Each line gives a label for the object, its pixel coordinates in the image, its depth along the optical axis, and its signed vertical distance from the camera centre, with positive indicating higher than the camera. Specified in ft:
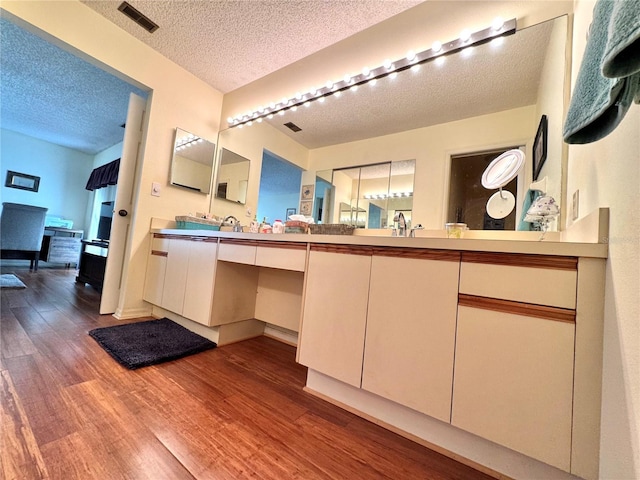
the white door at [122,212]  7.45 +0.61
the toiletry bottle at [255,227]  6.93 +0.50
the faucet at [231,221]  7.93 +0.71
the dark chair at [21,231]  13.00 -0.50
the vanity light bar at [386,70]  4.58 +4.30
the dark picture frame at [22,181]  14.62 +2.49
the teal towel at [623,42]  1.10 +1.11
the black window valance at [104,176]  12.74 +2.99
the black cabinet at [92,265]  9.91 -1.55
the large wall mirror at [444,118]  4.17 +3.01
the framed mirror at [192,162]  8.12 +2.63
